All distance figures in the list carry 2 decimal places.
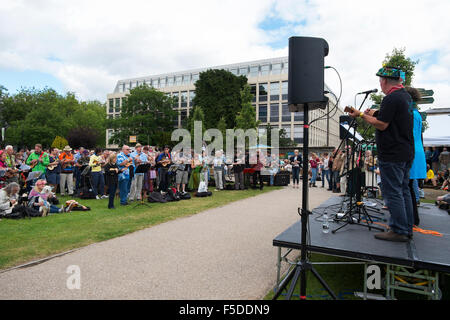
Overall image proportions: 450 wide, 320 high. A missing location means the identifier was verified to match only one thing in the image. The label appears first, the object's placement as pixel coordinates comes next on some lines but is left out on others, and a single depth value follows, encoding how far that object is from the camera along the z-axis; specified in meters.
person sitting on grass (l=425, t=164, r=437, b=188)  14.59
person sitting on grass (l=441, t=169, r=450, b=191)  13.60
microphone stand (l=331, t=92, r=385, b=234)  4.33
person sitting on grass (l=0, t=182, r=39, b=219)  7.51
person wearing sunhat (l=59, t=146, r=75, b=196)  11.98
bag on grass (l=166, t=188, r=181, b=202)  10.77
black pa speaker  3.02
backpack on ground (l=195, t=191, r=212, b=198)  12.18
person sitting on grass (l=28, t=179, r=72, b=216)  7.89
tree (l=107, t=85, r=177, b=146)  57.66
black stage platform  2.86
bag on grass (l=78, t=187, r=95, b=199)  11.43
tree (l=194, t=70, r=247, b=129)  50.31
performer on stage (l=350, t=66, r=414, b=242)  3.60
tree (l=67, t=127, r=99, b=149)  54.06
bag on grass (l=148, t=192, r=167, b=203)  10.41
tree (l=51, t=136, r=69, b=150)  34.25
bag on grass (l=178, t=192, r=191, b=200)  11.44
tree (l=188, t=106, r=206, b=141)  43.39
